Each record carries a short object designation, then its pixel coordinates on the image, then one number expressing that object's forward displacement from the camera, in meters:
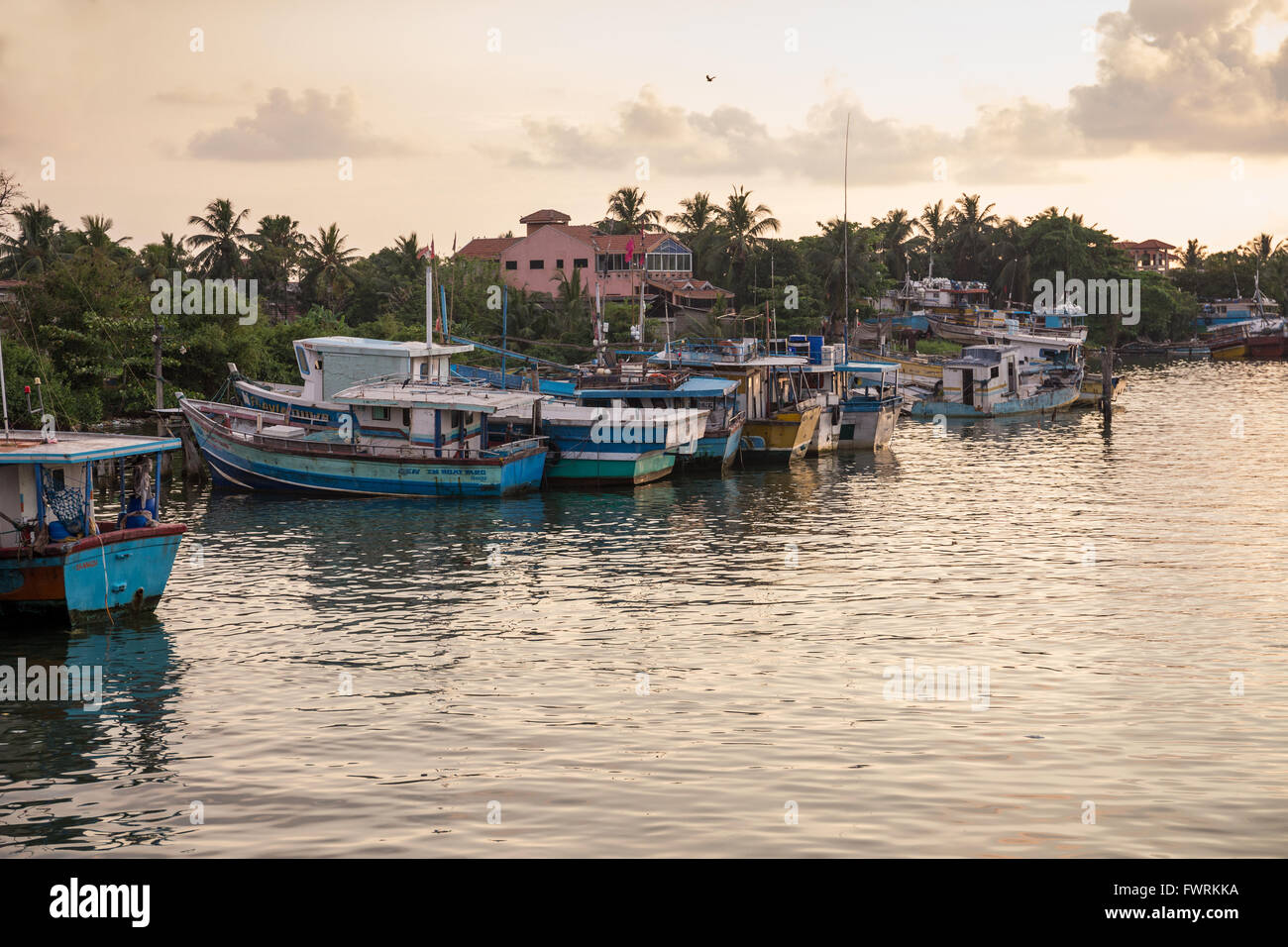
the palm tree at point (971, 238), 147.38
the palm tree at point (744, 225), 109.81
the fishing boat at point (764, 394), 51.50
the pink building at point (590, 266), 97.00
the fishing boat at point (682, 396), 47.62
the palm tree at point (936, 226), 151.88
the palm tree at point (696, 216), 115.19
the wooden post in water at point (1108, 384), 69.12
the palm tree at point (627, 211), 110.62
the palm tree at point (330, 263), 91.81
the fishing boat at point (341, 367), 44.56
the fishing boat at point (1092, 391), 81.56
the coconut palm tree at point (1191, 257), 189.77
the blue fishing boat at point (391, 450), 41.41
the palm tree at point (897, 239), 142.75
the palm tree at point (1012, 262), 141.88
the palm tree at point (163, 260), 73.56
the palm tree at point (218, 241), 81.94
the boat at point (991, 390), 74.62
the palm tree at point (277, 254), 86.06
